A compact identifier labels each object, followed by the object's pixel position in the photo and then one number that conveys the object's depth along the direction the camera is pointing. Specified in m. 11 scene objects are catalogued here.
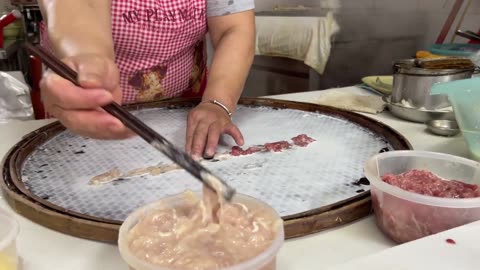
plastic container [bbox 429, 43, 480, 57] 1.57
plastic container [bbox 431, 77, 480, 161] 0.80
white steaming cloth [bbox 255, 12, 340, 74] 2.53
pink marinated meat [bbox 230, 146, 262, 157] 0.87
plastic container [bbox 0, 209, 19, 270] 0.49
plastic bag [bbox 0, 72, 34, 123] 1.63
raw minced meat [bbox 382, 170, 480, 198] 0.60
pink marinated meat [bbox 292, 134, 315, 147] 0.91
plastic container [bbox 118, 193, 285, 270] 0.42
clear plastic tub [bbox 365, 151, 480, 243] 0.55
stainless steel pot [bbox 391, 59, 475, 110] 1.04
